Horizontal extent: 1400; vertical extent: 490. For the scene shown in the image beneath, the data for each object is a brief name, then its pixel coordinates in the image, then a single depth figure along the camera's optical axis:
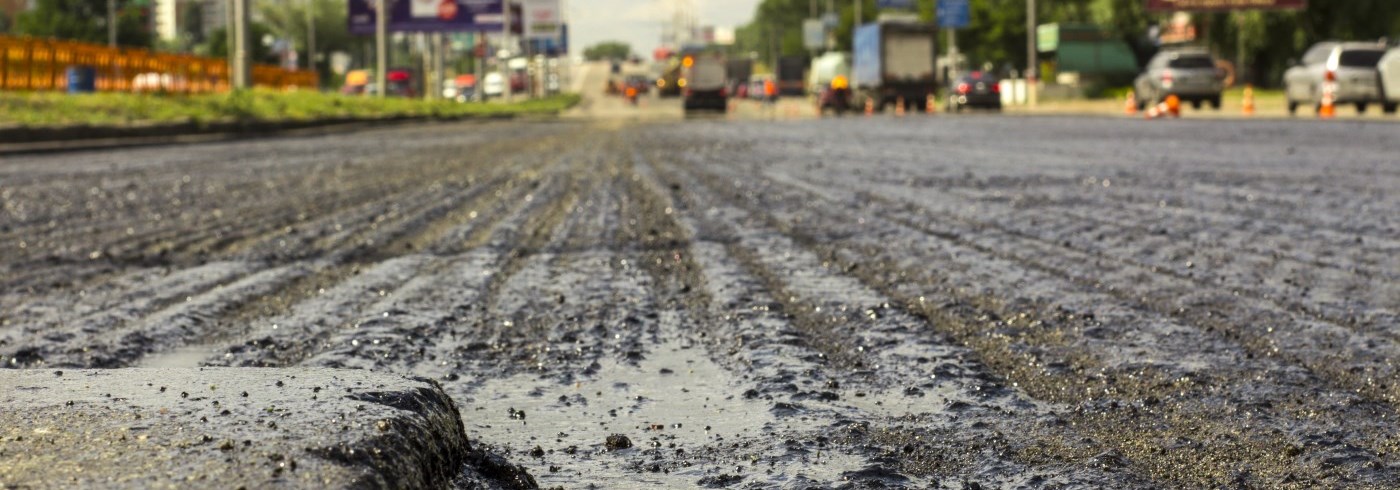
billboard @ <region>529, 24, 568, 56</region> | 120.99
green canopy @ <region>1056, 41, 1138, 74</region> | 76.62
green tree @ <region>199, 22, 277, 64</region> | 124.19
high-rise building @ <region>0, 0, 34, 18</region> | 157.62
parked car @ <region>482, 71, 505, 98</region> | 108.68
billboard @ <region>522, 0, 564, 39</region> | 95.38
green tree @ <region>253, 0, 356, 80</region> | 145.62
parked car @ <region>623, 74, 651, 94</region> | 99.25
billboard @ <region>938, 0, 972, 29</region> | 77.44
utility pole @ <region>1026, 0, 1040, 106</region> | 52.56
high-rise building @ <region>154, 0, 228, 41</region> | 138.27
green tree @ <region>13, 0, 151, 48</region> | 104.06
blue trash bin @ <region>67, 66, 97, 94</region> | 33.03
